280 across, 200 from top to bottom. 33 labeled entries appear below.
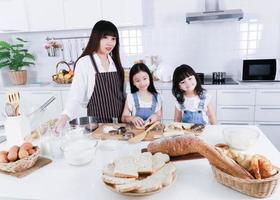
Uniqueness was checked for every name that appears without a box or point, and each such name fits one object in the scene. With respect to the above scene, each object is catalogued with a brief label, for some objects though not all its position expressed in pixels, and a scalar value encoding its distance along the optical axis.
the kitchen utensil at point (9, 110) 1.12
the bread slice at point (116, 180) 0.80
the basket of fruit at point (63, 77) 2.98
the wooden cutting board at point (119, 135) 1.27
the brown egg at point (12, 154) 0.97
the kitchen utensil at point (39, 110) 1.26
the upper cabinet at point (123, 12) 2.70
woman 1.61
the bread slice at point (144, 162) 0.86
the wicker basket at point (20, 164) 0.95
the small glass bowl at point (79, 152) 1.00
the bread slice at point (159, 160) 0.89
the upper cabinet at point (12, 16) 2.91
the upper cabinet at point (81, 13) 2.76
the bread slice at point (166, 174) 0.80
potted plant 2.98
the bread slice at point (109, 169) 0.85
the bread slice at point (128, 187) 0.76
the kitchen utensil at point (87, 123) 1.35
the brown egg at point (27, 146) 1.00
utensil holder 1.14
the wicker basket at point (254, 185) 0.73
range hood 2.48
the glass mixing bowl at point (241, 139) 1.08
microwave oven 2.65
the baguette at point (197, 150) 0.79
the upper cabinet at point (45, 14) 2.84
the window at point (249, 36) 2.85
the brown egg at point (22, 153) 0.97
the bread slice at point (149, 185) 0.76
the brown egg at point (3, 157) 0.96
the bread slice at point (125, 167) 0.83
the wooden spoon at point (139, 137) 1.21
